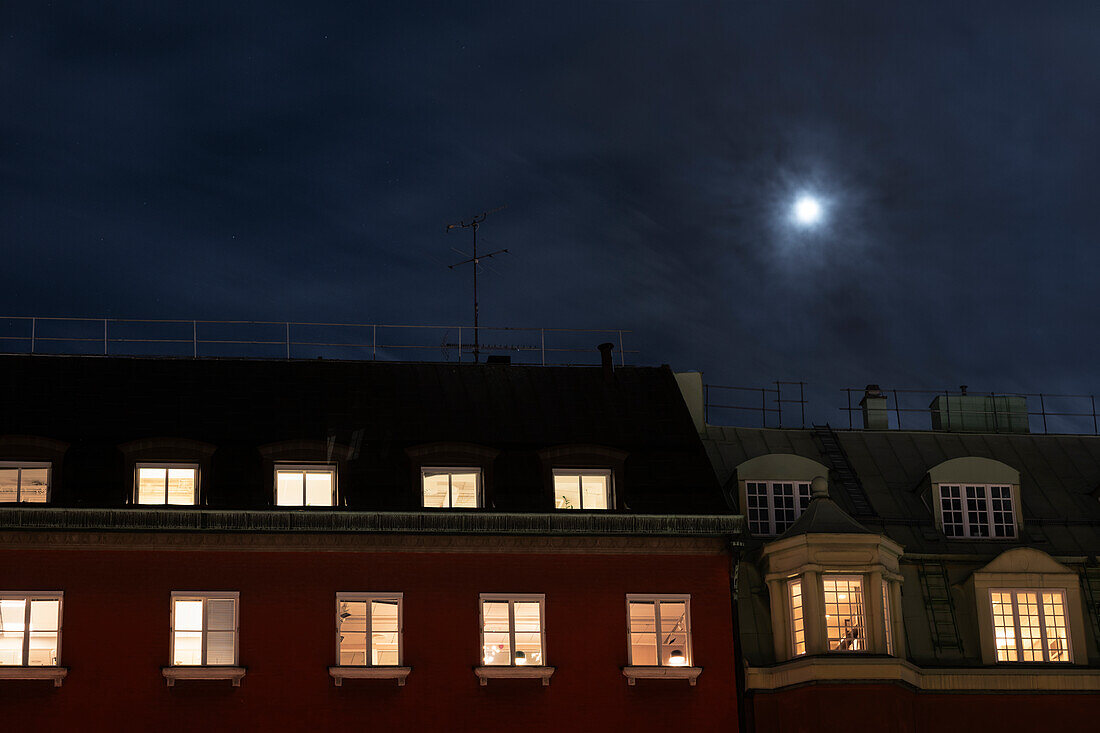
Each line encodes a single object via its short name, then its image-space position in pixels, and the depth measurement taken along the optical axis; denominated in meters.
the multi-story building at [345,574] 44.44
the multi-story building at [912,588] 46.53
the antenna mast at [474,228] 57.91
